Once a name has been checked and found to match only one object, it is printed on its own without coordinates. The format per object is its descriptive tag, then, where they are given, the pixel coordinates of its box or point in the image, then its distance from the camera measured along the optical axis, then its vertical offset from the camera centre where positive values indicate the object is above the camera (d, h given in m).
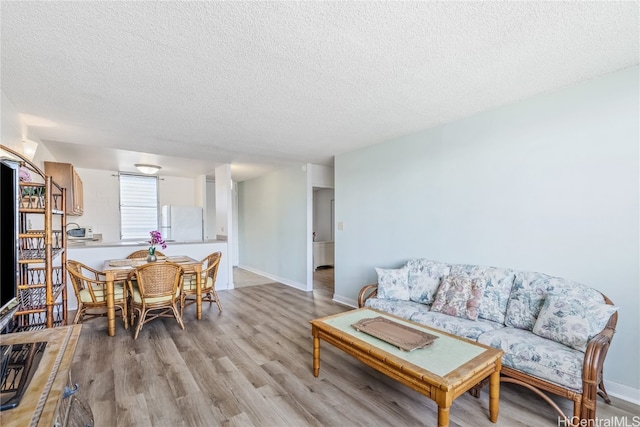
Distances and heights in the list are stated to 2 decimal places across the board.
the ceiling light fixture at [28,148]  2.82 +0.67
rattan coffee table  1.54 -0.89
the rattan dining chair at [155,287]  3.17 -0.81
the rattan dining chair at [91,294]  3.22 -0.89
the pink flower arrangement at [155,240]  3.99 -0.35
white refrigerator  5.93 -0.18
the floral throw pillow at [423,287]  3.03 -0.80
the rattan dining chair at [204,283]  3.81 -0.92
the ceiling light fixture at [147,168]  5.42 +0.87
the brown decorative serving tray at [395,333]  1.92 -0.87
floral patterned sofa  1.79 -0.86
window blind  6.53 +0.20
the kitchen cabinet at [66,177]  3.67 +0.50
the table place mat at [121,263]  3.65 -0.62
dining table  3.21 -0.66
